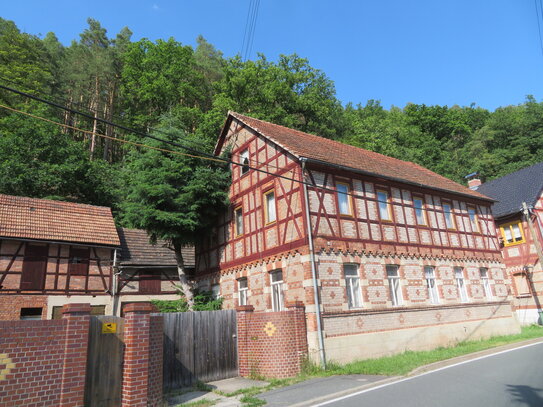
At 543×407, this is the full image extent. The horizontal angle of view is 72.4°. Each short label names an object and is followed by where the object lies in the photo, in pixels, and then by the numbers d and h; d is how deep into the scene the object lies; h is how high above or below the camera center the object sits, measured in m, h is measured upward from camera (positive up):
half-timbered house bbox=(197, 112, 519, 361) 13.52 +2.48
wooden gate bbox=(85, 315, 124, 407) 7.54 -0.81
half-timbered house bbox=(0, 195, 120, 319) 18.59 +3.51
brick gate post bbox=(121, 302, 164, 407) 7.73 -0.86
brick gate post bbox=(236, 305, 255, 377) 12.48 -0.79
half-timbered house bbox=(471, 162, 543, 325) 24.73 +3.98
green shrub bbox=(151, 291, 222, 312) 17.91 +0.70
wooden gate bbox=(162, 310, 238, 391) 11.24 -0.95
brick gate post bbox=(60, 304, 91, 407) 7.01 -0.57
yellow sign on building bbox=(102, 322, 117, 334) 7.96 -0.11
